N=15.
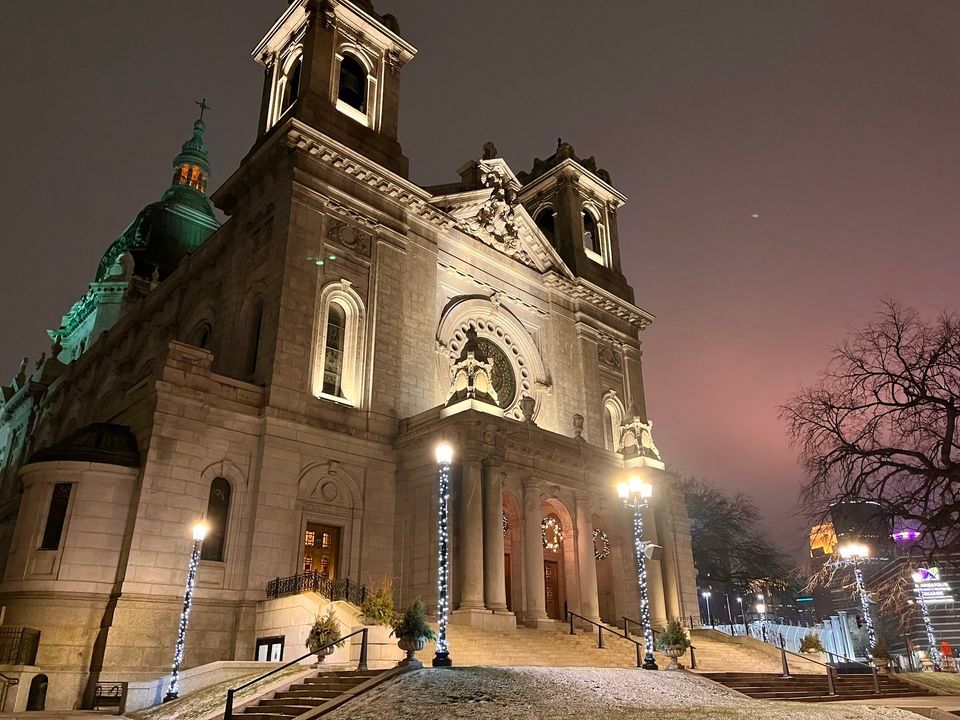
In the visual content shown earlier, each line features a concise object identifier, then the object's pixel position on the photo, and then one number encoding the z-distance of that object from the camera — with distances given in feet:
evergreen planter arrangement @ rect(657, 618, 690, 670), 70.64
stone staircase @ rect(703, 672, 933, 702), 67.77
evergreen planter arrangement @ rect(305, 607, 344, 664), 58.70
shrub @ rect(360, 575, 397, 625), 61.36
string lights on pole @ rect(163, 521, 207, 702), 62.85
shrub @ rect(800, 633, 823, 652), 90.33
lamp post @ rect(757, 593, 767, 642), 144.60
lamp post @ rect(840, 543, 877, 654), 69.41
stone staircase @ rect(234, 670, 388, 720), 48.49
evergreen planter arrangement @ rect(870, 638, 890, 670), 83.51
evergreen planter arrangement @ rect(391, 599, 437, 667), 54.80
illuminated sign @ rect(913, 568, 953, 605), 215.47
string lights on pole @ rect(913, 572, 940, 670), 84.80
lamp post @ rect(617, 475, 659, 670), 66.18
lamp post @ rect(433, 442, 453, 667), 54.44
